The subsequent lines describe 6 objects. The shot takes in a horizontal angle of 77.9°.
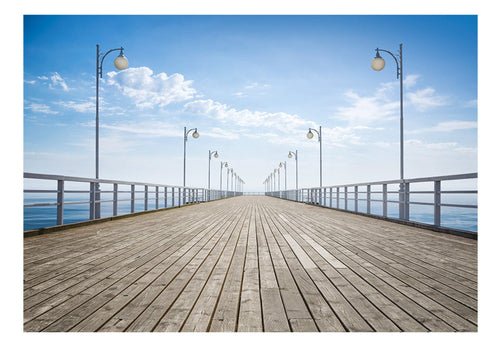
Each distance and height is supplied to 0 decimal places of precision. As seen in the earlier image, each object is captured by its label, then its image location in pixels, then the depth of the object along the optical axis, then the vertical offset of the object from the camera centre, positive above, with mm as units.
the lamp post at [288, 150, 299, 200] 27116 +992
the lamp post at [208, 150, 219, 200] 33781 +2732
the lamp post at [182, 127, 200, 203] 21714 +3160
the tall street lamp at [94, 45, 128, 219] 11125 +4034
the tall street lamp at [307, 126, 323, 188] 23312 +1854
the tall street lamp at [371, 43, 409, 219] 11109 +4095
